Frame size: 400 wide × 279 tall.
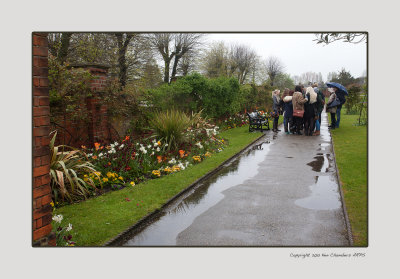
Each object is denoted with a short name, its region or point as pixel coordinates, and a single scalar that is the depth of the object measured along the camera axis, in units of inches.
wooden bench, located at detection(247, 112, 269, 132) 684.1
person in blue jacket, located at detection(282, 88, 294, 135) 621.9
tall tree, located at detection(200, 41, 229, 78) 978.7
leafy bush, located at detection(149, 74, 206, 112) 504.4
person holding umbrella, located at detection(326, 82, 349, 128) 639.8
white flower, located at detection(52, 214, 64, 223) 174.1
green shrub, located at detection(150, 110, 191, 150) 398.9
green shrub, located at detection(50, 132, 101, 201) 240.7
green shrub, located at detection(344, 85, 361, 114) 940.6
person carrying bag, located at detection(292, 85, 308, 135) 591.2
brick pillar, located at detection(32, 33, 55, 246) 140.6
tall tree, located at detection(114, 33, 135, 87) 608.7
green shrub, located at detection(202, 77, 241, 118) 671.3
